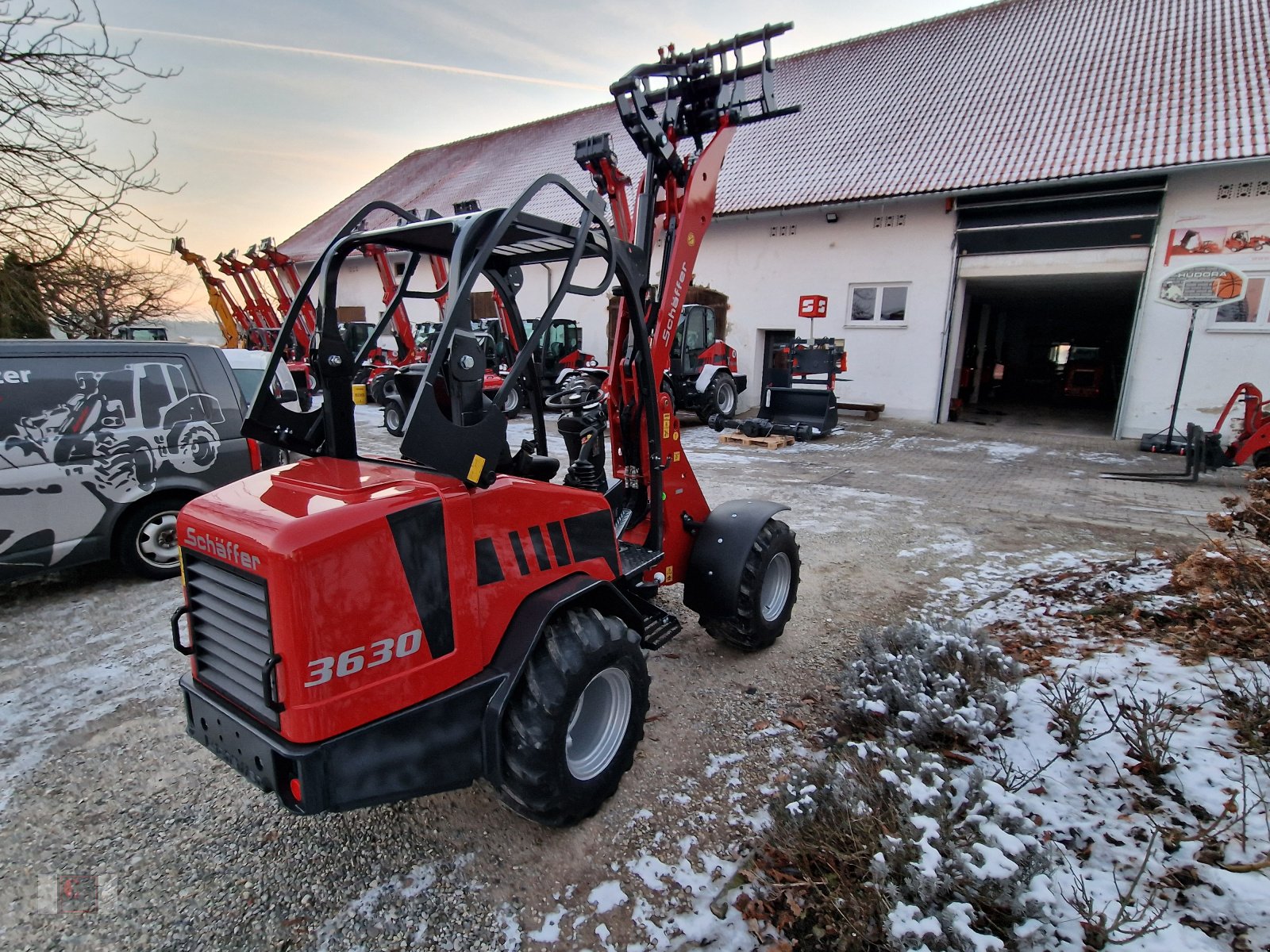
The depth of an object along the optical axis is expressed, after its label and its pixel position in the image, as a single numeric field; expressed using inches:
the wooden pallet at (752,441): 463.8
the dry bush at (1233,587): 133.6
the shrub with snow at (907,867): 79.7
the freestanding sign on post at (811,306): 547.2
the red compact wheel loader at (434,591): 79.6
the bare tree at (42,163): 285.7
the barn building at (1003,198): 471.8
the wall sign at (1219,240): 452.8
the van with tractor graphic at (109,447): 175.2
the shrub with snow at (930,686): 119.9
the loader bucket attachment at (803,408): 501.4
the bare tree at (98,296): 337.4
